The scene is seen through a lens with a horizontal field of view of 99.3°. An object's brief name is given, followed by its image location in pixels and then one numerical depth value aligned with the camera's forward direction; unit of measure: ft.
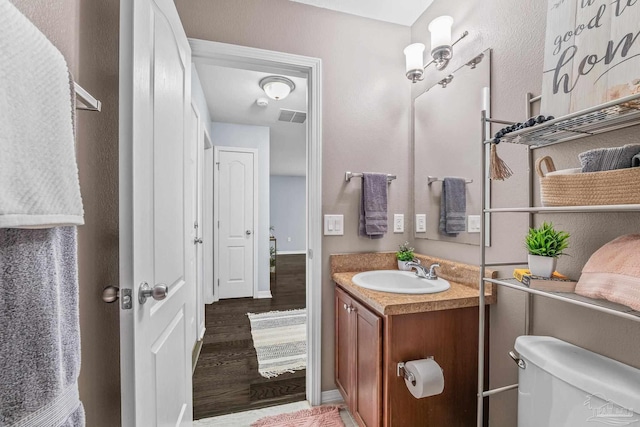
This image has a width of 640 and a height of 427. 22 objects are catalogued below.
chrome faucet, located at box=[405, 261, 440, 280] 4.89
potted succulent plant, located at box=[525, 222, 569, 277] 2.93
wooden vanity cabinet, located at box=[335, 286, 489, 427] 3.80
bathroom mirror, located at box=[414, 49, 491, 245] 4.64
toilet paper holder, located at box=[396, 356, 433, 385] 3.64
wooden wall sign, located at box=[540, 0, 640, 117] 2.48
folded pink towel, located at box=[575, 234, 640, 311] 2.18
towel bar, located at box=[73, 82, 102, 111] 2.15
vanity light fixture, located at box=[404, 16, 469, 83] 4.84
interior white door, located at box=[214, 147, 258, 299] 12.17
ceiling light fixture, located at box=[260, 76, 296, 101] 8.43
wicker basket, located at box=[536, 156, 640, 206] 2.26
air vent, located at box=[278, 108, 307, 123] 11.21
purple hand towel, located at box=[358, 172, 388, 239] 5.82
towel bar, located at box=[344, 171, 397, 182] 5.87
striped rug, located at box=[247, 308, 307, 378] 7.09
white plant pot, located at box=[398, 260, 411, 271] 5.70
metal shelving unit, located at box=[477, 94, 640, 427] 2.29
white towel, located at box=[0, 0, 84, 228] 1.27
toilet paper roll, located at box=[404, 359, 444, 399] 3.45
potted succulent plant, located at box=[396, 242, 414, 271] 5.75
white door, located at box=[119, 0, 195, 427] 2.53
